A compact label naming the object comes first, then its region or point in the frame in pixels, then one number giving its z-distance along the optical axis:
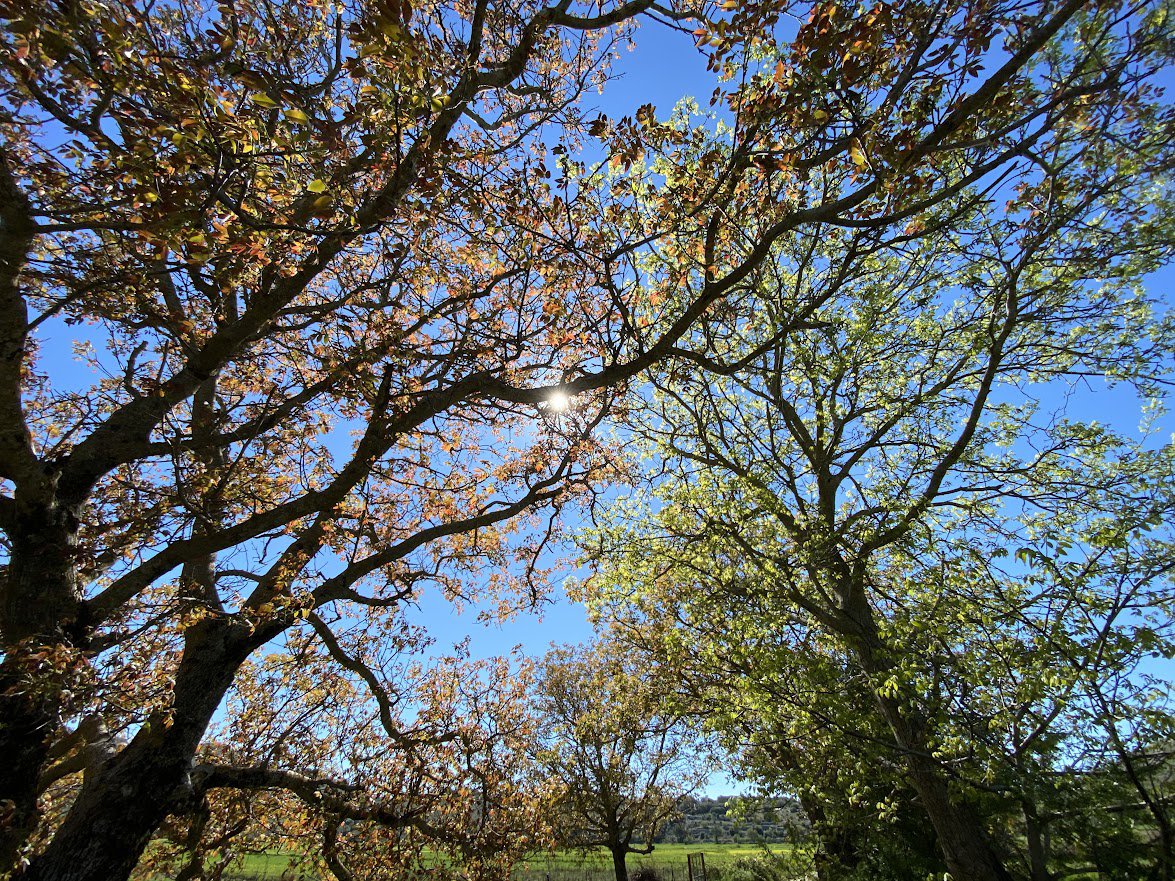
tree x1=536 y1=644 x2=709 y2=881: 21.14
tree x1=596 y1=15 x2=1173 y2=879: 4.93
